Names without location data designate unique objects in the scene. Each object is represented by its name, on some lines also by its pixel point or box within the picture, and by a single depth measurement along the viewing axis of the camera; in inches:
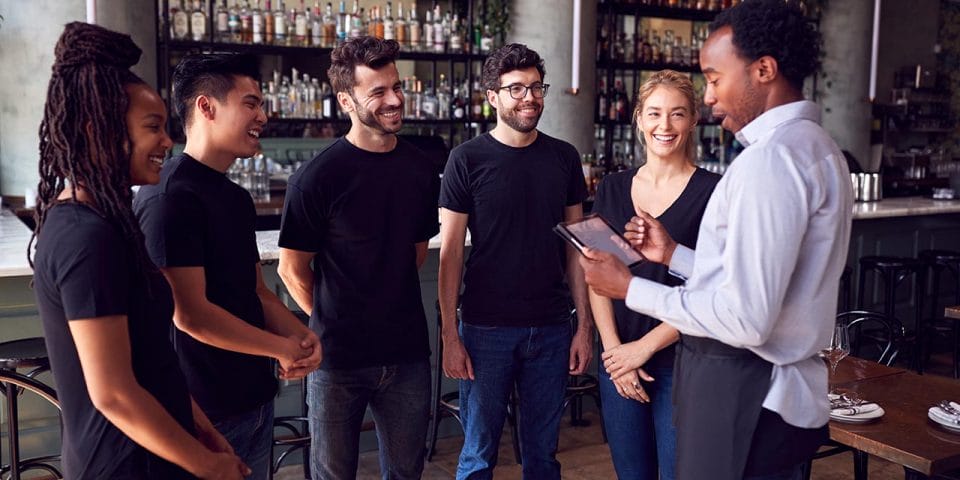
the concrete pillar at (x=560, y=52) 256.5
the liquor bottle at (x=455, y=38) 273.9
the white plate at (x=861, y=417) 85.7
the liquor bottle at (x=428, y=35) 271.7
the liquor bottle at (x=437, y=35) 271.9
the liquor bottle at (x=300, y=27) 253.1
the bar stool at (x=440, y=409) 151.3
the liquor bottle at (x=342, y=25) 259.8
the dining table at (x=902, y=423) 77.5
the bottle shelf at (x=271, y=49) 237.5
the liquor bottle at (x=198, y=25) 237.5
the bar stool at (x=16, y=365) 108.0
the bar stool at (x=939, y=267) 217.5
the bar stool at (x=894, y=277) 207.5
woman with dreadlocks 52.4
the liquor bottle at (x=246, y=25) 245.3
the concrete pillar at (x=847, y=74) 316.8
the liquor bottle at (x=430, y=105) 274.2
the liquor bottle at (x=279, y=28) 249.3
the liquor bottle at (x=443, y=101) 276.1
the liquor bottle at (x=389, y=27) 265.4
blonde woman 94.0
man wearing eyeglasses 105.3
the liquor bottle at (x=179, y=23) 236.4
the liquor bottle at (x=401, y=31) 268.2
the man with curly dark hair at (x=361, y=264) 93.5
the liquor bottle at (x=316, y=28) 255.9
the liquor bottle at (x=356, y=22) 259.4
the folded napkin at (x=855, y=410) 86.9
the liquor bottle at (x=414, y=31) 269.6
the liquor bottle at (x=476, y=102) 281.0
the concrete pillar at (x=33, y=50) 217.9
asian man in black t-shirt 69.8
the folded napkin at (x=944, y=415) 83.9
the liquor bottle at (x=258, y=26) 246.4
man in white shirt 57.2
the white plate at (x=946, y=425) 83.2
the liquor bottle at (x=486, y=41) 273.7
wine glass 94.6
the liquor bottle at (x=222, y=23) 242.5
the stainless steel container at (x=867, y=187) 252.5
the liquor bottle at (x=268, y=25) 248.5
